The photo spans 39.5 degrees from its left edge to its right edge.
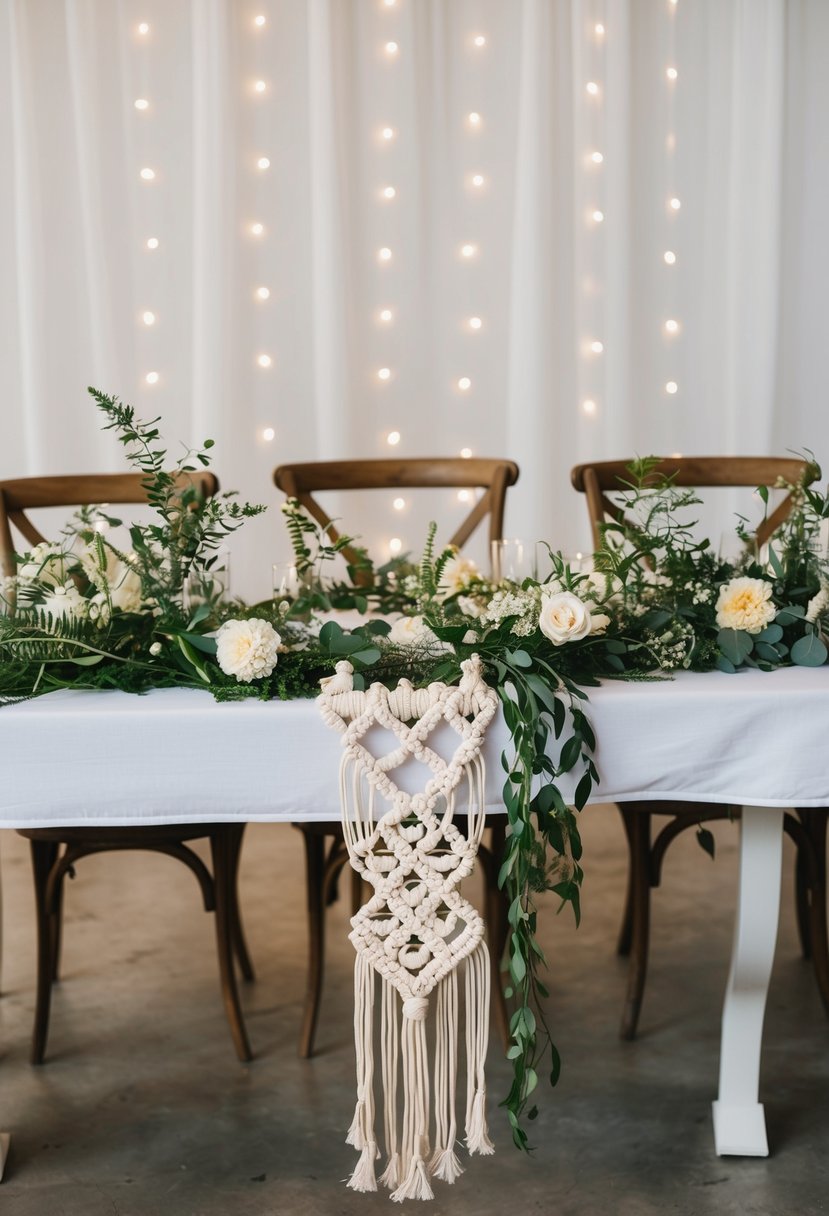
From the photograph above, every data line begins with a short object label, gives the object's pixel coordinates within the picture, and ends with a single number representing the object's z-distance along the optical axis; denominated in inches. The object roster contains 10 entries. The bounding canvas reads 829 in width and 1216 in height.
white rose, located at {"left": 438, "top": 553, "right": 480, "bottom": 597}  77.4
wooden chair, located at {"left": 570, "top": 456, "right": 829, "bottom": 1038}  79.2
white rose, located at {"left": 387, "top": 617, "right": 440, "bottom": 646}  63.6
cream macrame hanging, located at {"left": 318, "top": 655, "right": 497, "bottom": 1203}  56.6
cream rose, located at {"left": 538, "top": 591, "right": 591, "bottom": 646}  59.0
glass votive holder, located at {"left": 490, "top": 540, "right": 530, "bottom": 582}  74.9
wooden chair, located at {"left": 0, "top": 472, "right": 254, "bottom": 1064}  75.0
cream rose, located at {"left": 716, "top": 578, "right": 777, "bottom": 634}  64.3
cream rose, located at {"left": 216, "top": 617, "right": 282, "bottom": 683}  59.3
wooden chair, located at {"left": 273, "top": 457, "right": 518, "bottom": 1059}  83.0
